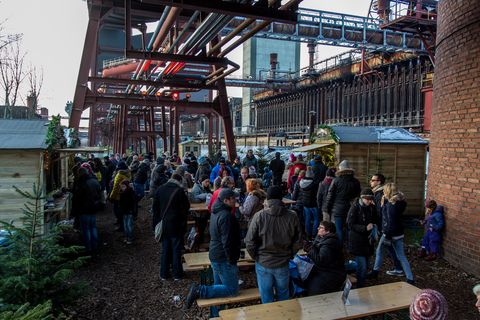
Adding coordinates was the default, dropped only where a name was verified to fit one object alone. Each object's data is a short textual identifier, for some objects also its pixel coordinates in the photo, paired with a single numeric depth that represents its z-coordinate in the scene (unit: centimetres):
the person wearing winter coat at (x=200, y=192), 852
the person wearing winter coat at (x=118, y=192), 853
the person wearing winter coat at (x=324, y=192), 764
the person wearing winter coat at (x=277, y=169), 1309
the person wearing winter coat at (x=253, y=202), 612
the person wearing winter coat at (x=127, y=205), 818
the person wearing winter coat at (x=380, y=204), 664
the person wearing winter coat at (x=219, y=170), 1036
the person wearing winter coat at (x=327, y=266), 441
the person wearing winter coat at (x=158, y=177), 847
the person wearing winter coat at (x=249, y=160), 1309
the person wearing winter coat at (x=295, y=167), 1054
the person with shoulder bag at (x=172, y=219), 603
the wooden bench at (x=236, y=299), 444
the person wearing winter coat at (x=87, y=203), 730
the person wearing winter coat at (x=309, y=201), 847
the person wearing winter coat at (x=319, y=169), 984
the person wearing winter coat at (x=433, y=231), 746
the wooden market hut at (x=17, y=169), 643
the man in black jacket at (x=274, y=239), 418
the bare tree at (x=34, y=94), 2186
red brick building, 667
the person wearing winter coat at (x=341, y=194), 712
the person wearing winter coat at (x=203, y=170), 1095
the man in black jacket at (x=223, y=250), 452
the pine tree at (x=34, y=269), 363
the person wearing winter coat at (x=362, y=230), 570
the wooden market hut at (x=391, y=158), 1095
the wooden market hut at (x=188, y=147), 2609
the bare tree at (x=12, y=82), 2074
